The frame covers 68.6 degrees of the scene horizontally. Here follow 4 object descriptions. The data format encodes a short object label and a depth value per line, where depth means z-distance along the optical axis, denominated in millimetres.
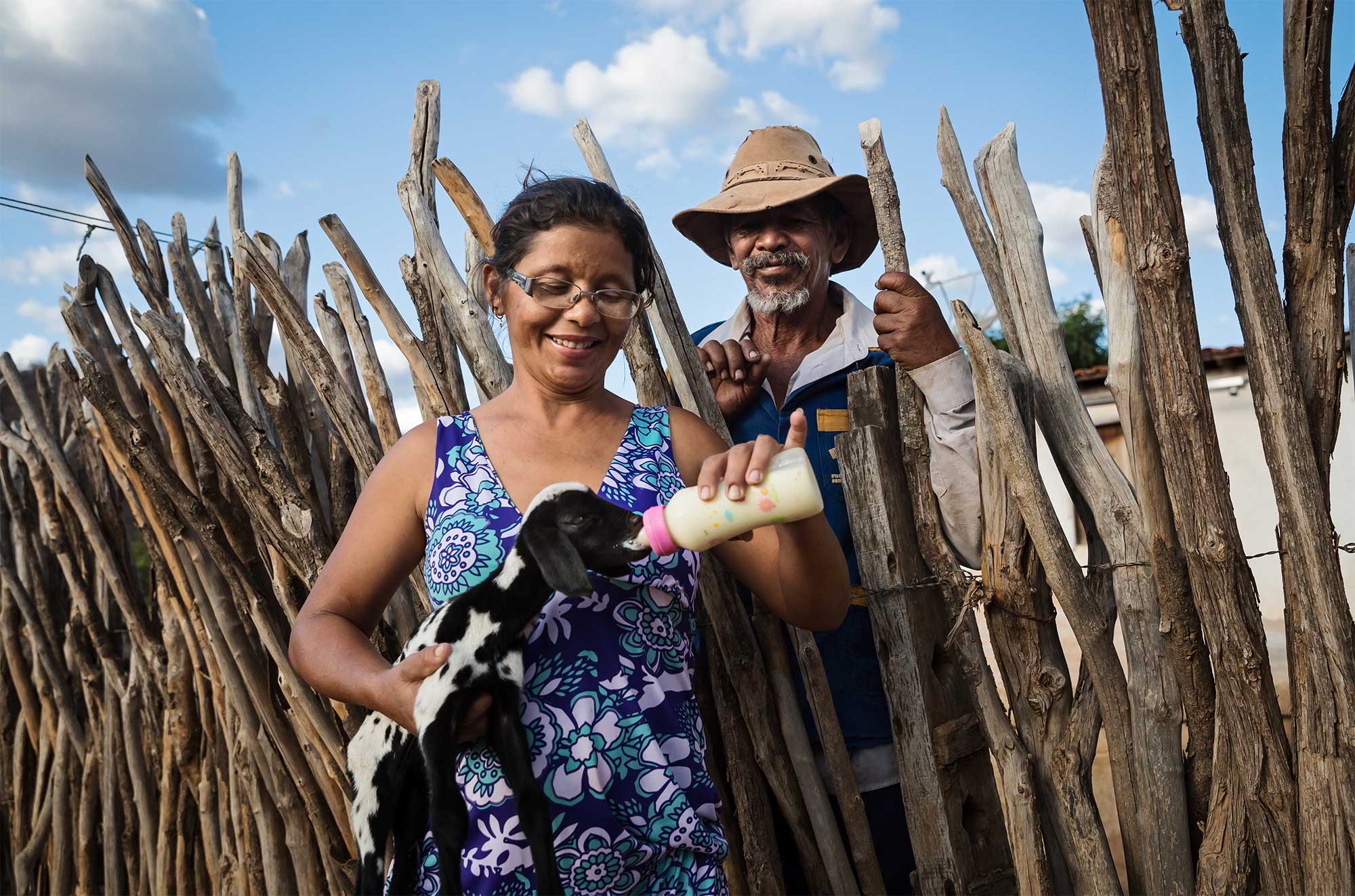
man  2092
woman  1363
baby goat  1277
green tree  15547
